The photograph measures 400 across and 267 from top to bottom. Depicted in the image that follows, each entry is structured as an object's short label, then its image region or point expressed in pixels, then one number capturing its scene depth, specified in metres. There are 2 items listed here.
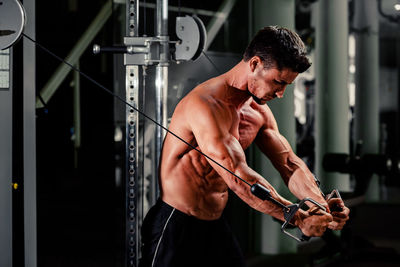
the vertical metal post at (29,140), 2.71
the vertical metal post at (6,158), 2.67
